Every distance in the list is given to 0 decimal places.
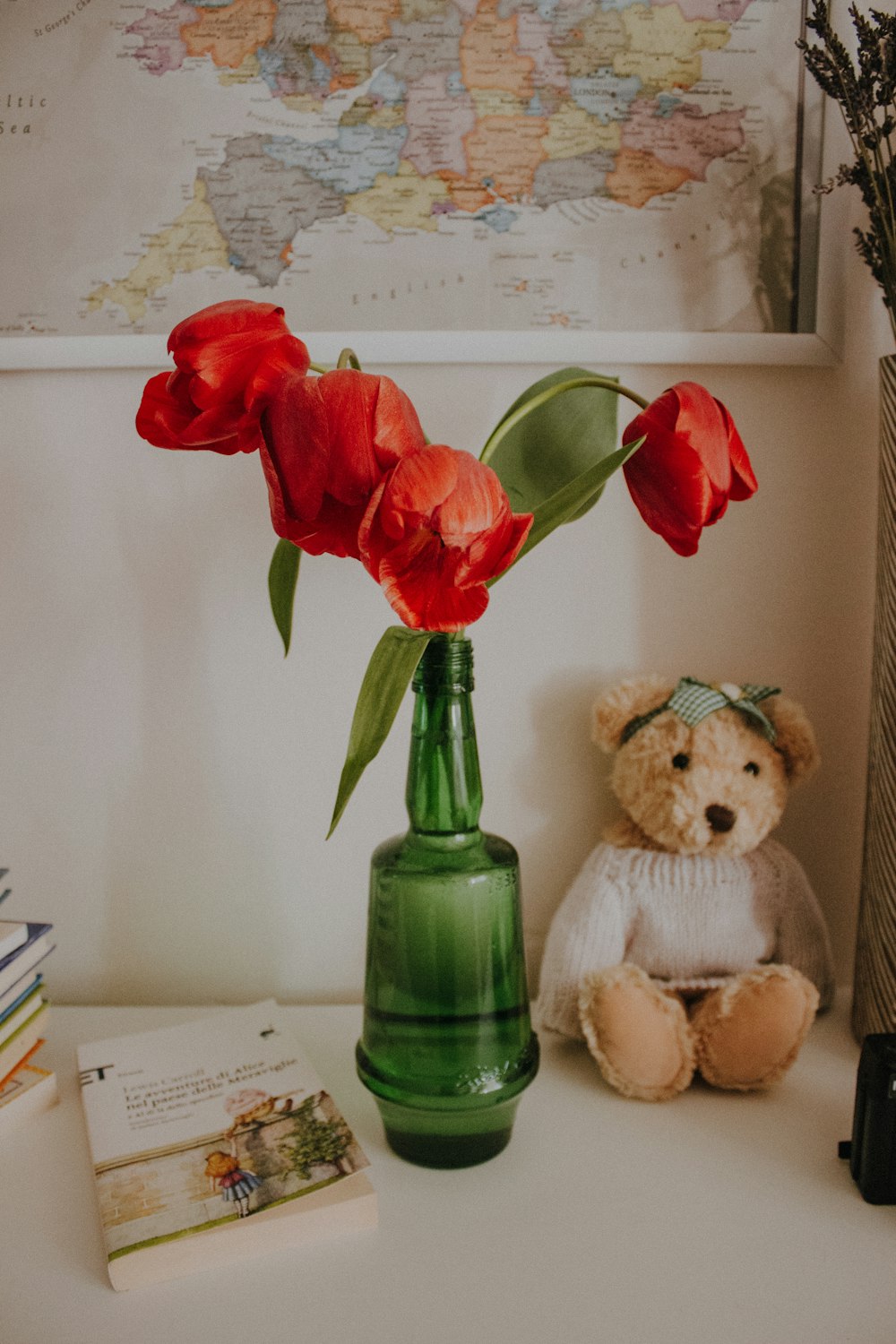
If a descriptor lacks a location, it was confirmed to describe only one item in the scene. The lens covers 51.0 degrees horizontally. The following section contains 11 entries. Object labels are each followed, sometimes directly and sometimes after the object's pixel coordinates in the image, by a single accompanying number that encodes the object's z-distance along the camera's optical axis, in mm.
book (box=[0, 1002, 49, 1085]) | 756
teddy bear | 788
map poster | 824
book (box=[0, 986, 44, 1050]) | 756
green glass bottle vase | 660
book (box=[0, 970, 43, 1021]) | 755
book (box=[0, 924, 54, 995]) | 757
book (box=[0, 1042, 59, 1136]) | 749
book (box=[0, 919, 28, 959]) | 757
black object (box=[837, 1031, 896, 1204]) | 625
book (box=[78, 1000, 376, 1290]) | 598
